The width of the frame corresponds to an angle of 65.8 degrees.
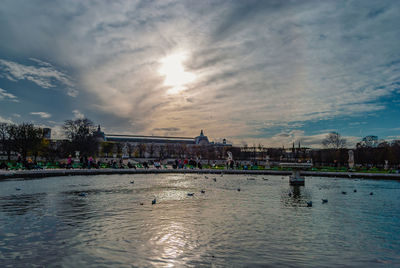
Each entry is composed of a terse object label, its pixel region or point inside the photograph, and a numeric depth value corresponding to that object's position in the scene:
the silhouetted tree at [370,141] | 74.54
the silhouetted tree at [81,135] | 59.65
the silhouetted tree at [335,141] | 67.44
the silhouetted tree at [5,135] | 58.81
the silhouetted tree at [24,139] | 55.72
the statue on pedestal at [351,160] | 40.03
